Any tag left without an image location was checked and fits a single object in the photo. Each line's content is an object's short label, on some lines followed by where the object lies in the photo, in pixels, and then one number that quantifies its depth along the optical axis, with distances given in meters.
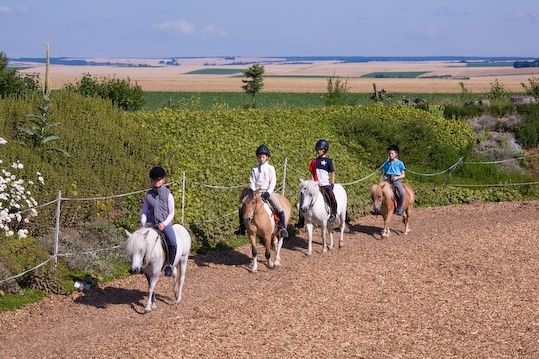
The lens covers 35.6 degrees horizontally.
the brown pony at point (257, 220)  14.88
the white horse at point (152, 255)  12.00
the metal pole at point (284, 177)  20.38
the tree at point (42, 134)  17.19
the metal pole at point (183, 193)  17.23
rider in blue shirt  19.16
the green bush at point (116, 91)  26.72
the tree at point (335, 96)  32.62
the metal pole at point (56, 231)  13.38
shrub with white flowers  12.35
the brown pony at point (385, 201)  19.03
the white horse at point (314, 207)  16.64
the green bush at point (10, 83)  24.88
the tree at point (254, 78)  44.50
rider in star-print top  17.05
